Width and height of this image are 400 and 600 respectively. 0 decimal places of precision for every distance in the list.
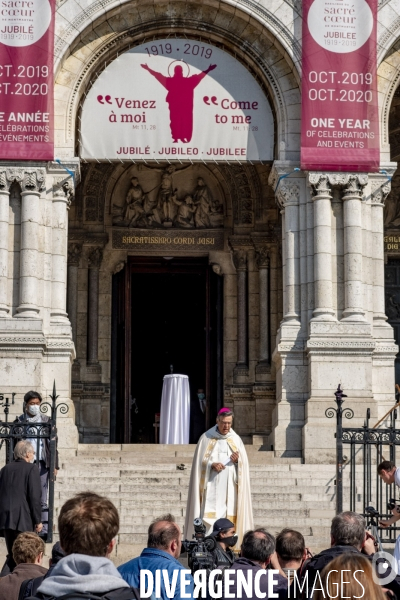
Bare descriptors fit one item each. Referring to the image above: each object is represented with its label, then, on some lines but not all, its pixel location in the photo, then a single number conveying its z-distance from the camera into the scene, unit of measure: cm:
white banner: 2128
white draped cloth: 2256
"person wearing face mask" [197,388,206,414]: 2525
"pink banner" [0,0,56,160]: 2047
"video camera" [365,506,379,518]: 1009
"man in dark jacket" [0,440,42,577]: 1179
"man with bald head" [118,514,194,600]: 694
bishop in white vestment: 1334
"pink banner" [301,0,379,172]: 2073
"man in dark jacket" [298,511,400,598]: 746
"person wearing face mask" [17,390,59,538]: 1479
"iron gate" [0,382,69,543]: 1468
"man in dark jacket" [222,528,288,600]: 752
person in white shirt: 1130
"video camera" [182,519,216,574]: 806
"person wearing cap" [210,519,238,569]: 924
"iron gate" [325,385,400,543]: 1442
